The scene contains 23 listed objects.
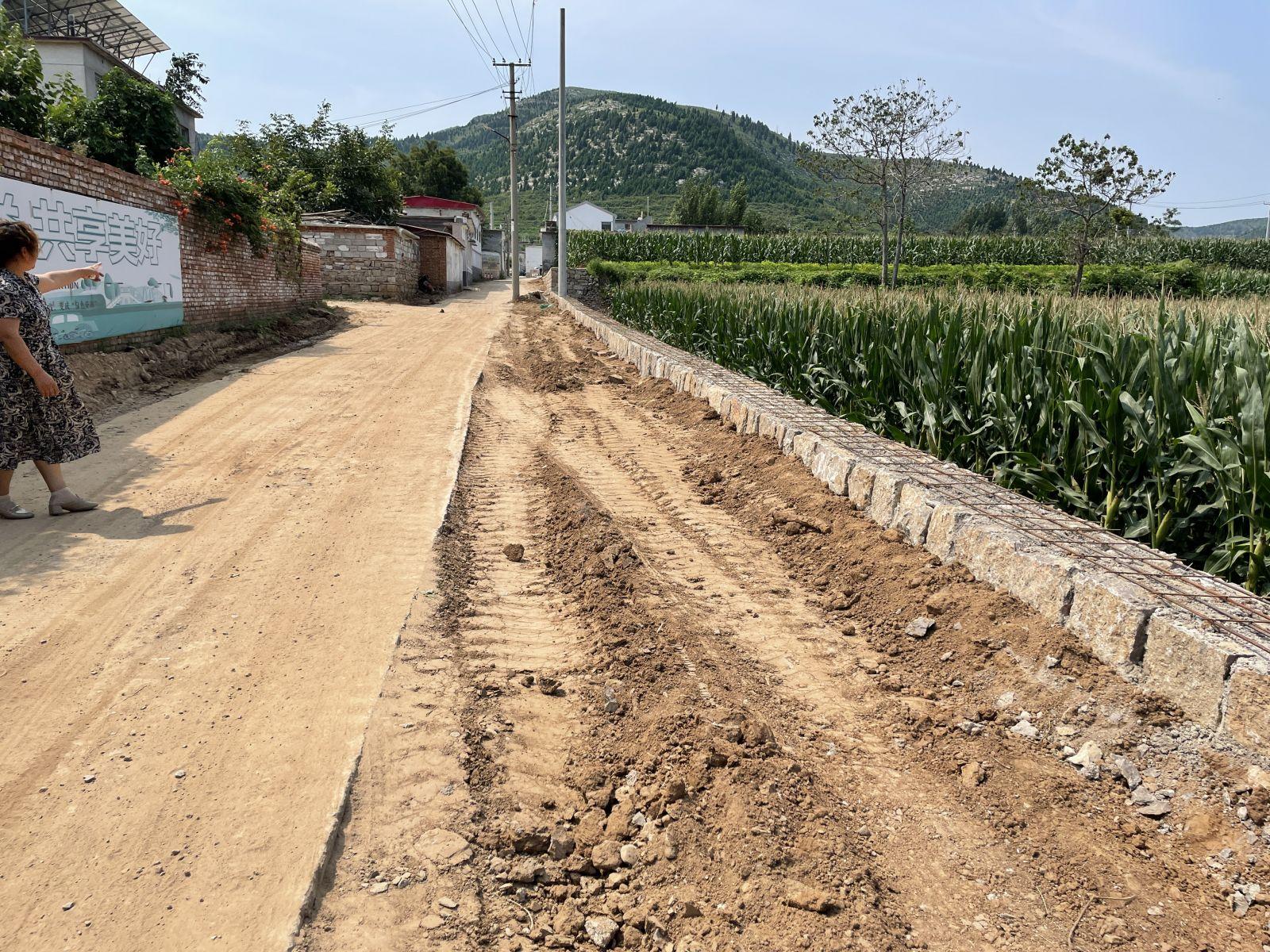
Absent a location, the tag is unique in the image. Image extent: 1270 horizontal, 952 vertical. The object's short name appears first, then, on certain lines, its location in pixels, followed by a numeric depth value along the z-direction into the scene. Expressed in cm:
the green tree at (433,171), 6325
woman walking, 479
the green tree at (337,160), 3266
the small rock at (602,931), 205
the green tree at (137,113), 1727
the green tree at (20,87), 1055
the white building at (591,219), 8006
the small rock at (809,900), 208
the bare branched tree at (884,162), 2888
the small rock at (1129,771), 252
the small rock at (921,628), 356
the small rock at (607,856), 231
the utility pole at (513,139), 3062
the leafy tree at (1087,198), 2194
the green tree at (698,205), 8162
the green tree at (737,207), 7938
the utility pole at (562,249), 2517
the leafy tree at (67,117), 1124
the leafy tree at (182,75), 3388
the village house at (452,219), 4497
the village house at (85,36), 2347
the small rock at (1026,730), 283
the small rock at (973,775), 266
